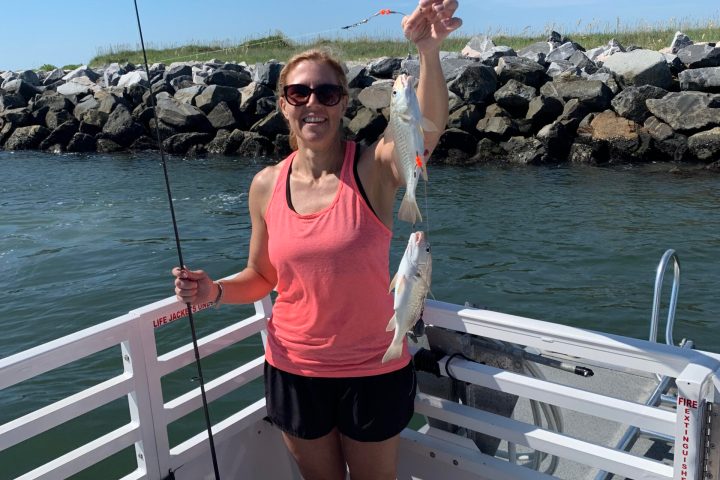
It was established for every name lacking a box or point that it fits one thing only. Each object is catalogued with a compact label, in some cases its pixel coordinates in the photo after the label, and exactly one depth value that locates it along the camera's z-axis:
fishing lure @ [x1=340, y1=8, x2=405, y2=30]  2.67
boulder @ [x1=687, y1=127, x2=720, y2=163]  16.95
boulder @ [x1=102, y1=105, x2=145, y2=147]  24.88
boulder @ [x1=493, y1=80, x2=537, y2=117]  19.81
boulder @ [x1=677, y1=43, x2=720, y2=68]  20.03
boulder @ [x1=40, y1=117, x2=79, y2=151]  25.48
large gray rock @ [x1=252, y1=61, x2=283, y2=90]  24.19
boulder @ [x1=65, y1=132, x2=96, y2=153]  24.84
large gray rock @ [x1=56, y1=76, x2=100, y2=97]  28.39
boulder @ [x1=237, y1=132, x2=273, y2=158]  22.34
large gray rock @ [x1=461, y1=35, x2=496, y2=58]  24.69
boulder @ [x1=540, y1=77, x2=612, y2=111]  18.92
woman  2.52
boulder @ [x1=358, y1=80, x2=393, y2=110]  20.44
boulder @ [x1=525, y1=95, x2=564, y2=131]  19.22
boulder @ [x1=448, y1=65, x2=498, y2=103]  20.16
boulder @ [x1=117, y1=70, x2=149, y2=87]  27.17
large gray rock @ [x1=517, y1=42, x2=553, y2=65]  22.65
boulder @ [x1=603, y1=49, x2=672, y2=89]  19.45
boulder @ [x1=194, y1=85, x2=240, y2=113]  23.67
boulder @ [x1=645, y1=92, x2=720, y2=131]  17.27
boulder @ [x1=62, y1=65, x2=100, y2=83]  30.62
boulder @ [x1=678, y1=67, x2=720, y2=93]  18.53
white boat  2.34
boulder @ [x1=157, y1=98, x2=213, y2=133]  23.62
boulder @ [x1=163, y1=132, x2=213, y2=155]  23.36
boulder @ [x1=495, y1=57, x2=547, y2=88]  20.94
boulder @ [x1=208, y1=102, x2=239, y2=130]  23.50
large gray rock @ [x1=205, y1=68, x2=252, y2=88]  25.20
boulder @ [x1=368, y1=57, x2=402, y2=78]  24.14
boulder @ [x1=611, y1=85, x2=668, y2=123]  18.31
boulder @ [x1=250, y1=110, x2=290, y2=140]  22.30
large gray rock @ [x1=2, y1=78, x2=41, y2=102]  29.04
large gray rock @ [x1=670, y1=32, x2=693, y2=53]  22.67
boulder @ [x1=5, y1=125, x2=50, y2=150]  25.86
